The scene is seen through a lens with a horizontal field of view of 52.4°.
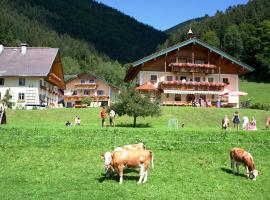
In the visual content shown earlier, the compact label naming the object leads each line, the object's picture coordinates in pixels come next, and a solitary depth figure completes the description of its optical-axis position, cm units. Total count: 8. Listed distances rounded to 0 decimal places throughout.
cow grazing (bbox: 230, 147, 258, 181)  1231
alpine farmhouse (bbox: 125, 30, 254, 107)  3862
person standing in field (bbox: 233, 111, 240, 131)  2342
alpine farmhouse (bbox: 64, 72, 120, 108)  5943
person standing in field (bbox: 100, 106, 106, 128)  2285
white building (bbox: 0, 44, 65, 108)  4250
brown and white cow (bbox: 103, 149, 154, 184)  1110
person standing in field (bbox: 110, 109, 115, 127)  2337
